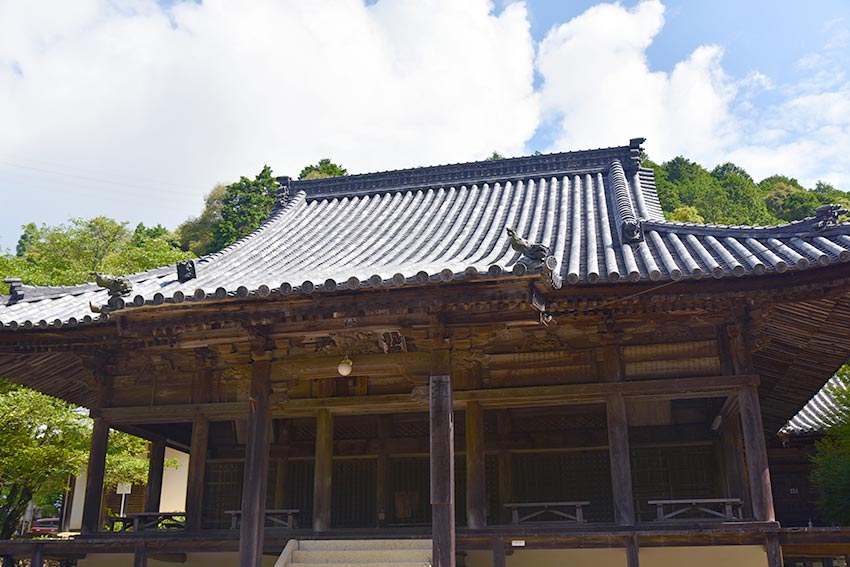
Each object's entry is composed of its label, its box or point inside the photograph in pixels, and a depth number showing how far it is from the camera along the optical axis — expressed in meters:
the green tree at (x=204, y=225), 56.53
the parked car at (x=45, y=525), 33.32
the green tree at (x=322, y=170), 52.41
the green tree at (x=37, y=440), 15.62
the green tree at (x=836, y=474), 12.84
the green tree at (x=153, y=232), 59.69
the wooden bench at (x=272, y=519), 10.99
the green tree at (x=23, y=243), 65.81
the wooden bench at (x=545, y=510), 9.95
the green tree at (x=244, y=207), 45.56
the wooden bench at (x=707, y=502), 9.40
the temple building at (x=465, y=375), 8.83
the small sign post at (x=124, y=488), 21.71
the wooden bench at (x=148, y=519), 11.15
